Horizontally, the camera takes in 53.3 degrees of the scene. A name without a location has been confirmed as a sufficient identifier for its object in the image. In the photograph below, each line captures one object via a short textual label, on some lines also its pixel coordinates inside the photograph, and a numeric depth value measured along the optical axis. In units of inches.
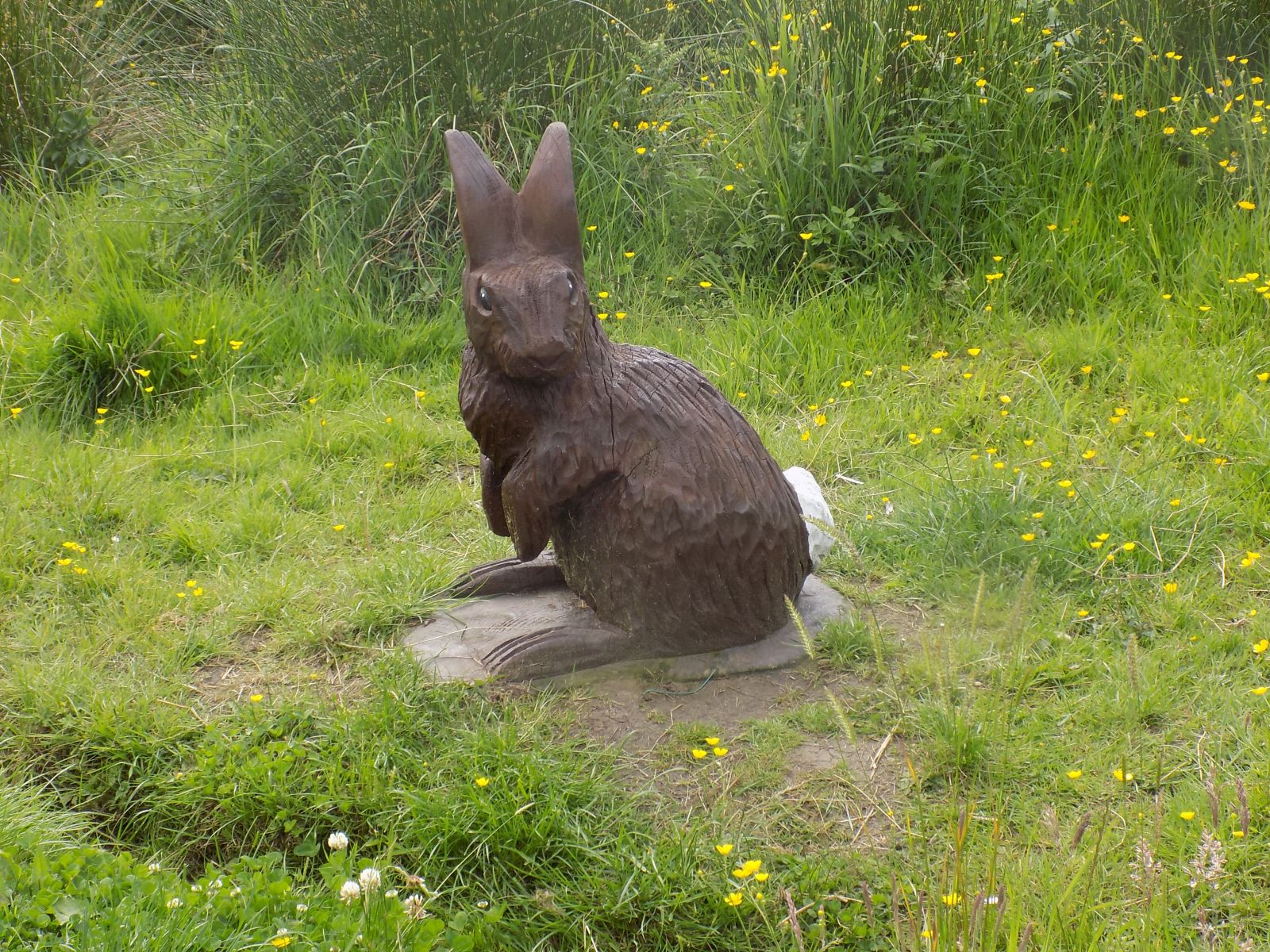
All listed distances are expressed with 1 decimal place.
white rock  147.9
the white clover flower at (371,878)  89.1
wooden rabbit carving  115.3
